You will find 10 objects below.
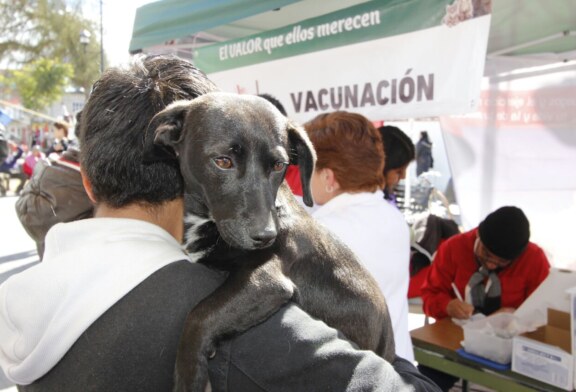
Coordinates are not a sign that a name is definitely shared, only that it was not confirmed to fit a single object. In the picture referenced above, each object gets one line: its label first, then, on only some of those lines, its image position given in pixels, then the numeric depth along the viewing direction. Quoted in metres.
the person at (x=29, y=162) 15.52
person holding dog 1.01
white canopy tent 4.24
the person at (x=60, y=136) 8.02
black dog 1.17
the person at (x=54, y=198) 2.71
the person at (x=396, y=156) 3.56
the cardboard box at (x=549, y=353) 2.44
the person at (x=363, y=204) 2.33
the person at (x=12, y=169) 16.40
